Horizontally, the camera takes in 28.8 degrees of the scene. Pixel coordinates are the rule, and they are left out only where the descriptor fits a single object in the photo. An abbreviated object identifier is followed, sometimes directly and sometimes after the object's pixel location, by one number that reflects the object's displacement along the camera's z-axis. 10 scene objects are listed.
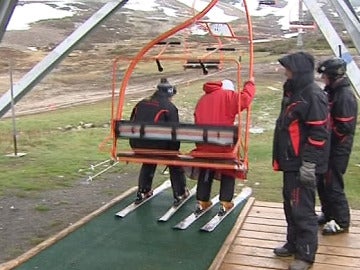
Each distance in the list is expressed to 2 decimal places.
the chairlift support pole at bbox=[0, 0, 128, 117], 9.09
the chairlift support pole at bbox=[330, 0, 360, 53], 7.75
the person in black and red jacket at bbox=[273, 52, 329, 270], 5.55
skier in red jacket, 6.83
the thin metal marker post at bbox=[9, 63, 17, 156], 11.53
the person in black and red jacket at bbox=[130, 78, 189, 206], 7.36
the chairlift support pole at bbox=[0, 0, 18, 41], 5.66
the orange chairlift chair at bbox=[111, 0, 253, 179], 6.69
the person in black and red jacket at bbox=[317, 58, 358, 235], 6.18
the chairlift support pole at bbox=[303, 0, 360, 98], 7.62
